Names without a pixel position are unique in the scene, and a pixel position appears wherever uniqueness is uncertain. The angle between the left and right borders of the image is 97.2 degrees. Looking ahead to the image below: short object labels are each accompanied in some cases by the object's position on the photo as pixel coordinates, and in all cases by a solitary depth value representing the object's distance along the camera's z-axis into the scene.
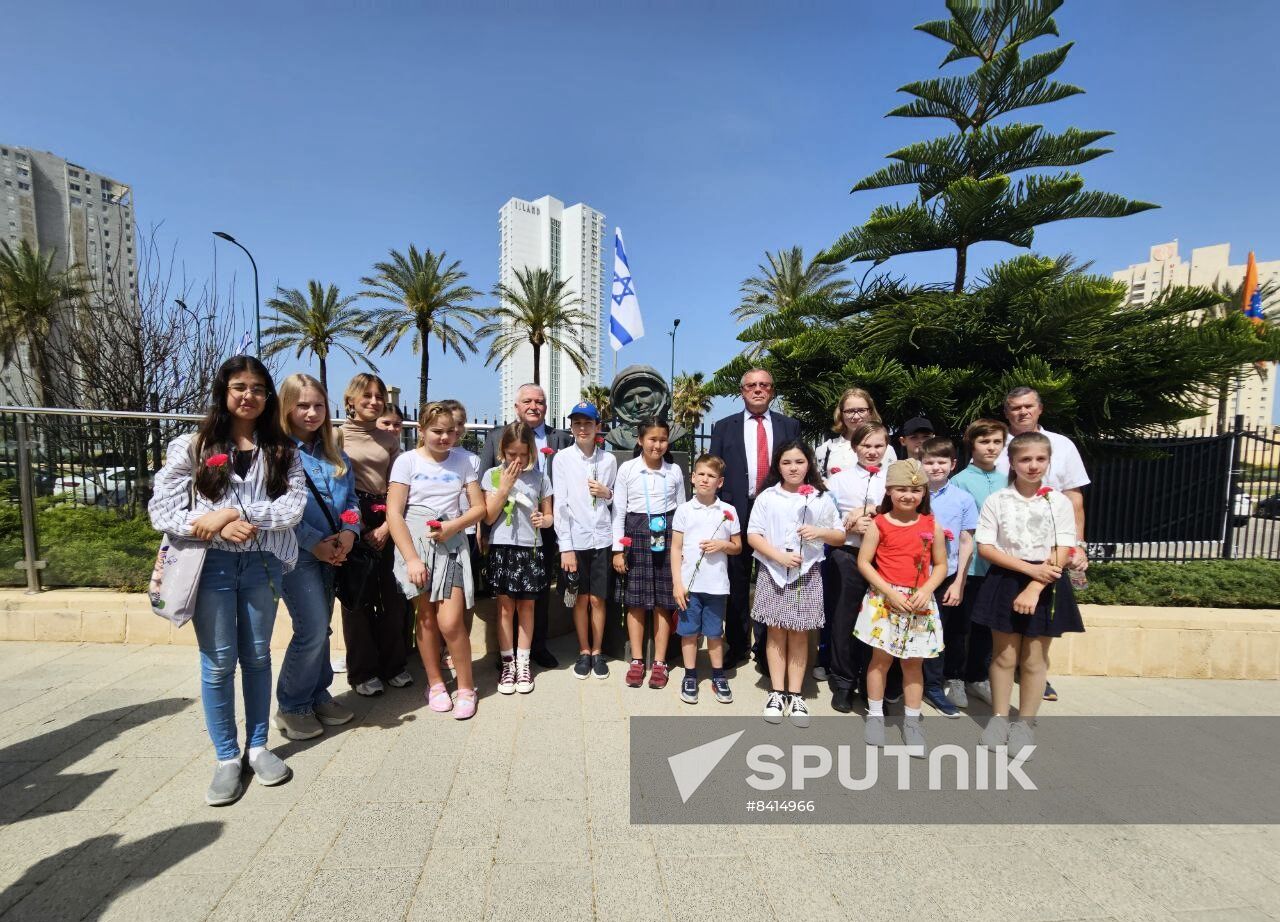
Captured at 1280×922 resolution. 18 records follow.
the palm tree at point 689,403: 29.12
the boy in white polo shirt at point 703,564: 3.43
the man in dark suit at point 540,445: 3.68
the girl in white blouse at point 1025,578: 2.94
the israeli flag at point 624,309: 6.08
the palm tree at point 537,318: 23.62
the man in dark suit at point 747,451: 3.89
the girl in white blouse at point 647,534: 3.63
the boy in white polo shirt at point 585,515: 3.71
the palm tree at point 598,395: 29.16
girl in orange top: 2.99
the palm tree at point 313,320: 23.45
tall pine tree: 4.89
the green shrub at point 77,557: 4.54
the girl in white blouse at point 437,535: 3.10
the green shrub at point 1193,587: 4.60
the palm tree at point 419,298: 22.22
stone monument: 4.74
